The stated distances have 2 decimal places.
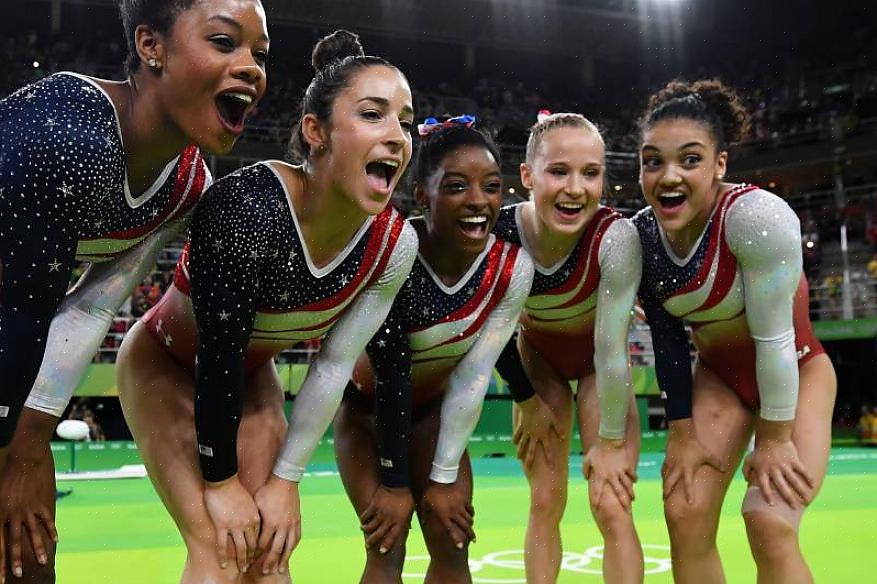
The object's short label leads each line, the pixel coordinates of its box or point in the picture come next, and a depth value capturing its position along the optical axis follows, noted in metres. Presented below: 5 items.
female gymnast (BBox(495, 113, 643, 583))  3.49
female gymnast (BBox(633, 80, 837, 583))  3.11
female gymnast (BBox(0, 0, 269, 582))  2.25
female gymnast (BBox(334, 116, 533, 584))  3.13
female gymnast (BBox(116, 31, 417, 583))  2.63
